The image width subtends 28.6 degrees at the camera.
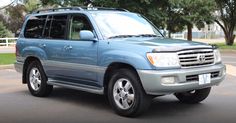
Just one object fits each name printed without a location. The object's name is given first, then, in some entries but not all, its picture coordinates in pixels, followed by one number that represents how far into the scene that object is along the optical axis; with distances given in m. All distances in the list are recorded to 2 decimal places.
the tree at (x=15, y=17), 55.45
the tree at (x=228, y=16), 34.91
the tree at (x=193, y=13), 33.09
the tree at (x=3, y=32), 48.50
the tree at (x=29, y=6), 55.89
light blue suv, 7.25
